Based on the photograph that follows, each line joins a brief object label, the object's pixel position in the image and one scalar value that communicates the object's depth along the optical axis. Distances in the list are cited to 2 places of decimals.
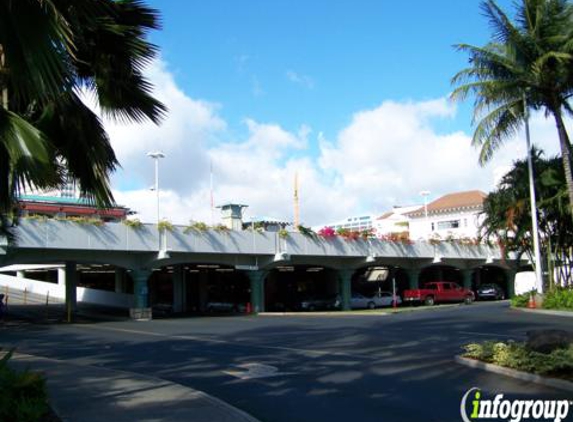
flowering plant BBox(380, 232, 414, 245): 45.78
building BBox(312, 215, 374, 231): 124.50
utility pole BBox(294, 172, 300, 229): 65.31
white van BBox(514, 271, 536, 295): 52.66
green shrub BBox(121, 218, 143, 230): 33.31
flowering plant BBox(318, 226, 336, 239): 41.31
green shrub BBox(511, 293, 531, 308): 33.12
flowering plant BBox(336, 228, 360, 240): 42.69
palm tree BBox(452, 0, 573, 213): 27.66
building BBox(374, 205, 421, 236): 86.62
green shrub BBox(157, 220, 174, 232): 34.38
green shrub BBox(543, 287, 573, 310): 29.22
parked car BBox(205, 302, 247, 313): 44.16
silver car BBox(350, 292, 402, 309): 46.03
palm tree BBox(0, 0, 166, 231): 7.42
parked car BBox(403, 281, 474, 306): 46.62
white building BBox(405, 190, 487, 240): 77.12
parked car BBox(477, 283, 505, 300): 53.78
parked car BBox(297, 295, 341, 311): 45.38
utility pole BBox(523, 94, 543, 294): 31.48
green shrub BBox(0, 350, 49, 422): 6.77
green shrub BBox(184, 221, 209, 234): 35.38
